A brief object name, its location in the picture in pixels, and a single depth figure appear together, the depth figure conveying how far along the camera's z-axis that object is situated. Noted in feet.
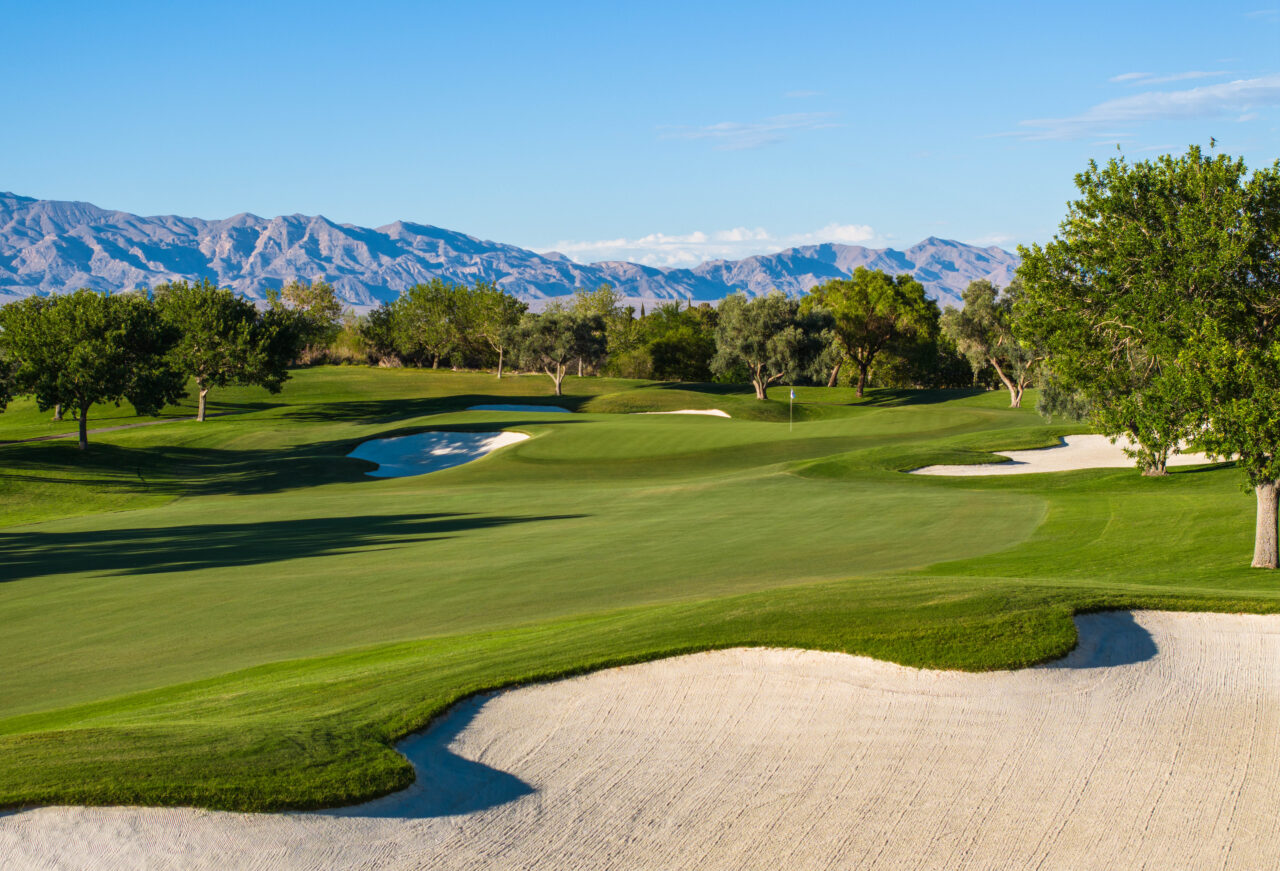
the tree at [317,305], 393.09
